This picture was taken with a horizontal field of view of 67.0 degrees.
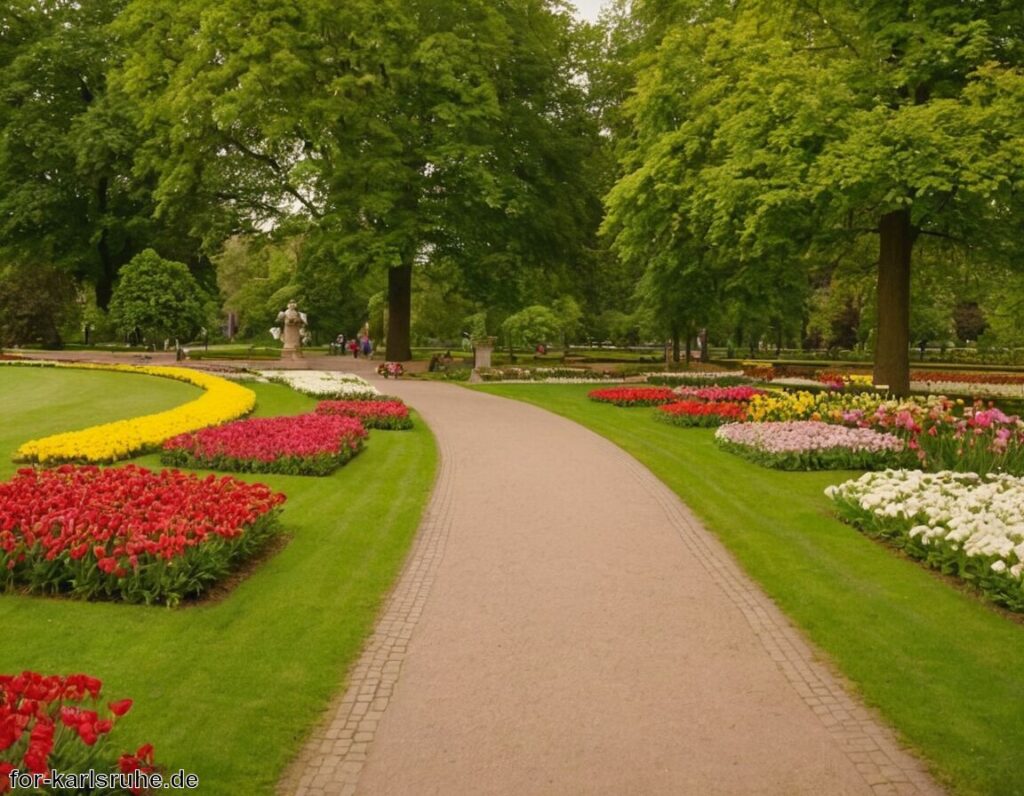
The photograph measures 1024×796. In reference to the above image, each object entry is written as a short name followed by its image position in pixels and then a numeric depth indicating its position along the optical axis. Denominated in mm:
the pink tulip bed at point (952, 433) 10944
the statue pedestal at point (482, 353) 31344
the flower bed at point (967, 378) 27750
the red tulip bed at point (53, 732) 3309
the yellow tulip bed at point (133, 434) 11164
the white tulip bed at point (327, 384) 20328
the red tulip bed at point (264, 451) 11523
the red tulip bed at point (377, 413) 16375
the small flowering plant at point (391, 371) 29984
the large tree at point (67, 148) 36688
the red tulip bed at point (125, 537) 6359
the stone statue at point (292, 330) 36594
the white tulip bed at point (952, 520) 6895
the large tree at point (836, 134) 14812
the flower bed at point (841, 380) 20344
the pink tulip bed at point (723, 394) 19828
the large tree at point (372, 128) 28516
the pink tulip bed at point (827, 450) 12297
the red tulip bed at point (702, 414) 17438
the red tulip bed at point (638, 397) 21375
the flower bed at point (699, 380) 24422
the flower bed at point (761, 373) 28062
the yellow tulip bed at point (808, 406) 14812
